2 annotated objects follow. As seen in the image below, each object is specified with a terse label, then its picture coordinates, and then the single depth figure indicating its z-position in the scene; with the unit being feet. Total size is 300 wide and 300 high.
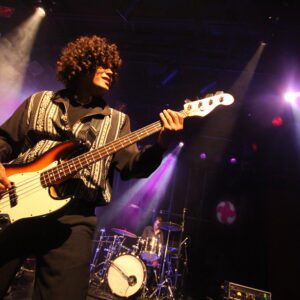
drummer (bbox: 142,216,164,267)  32.99
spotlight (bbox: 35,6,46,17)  22.52
